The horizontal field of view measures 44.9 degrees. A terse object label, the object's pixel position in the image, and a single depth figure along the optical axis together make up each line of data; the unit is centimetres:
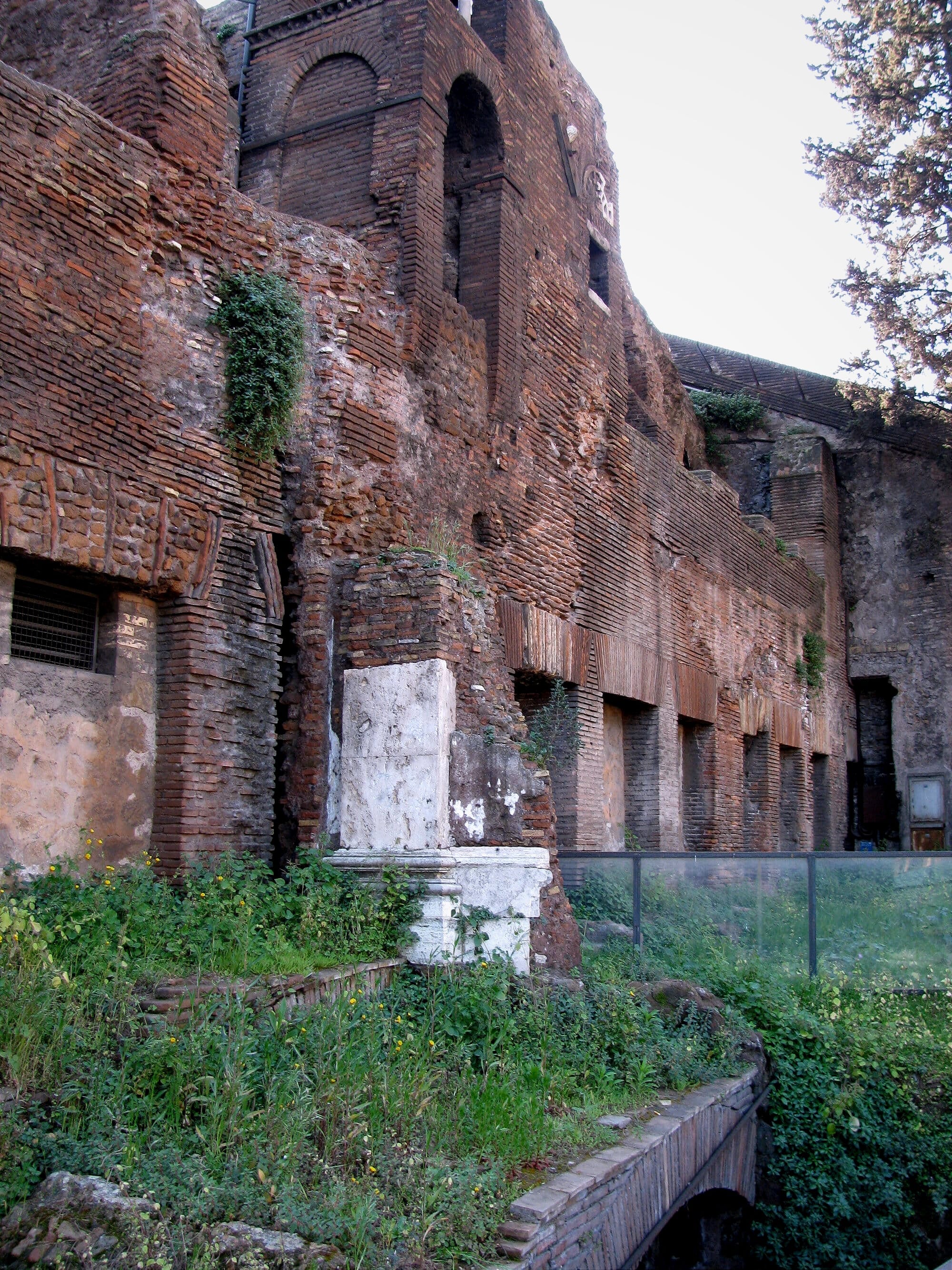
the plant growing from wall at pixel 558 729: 1064
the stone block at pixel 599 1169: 484
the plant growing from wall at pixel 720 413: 2131
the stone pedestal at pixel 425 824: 690
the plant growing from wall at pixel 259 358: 741
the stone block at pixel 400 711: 709
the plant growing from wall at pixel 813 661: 1942
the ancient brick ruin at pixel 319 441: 642
